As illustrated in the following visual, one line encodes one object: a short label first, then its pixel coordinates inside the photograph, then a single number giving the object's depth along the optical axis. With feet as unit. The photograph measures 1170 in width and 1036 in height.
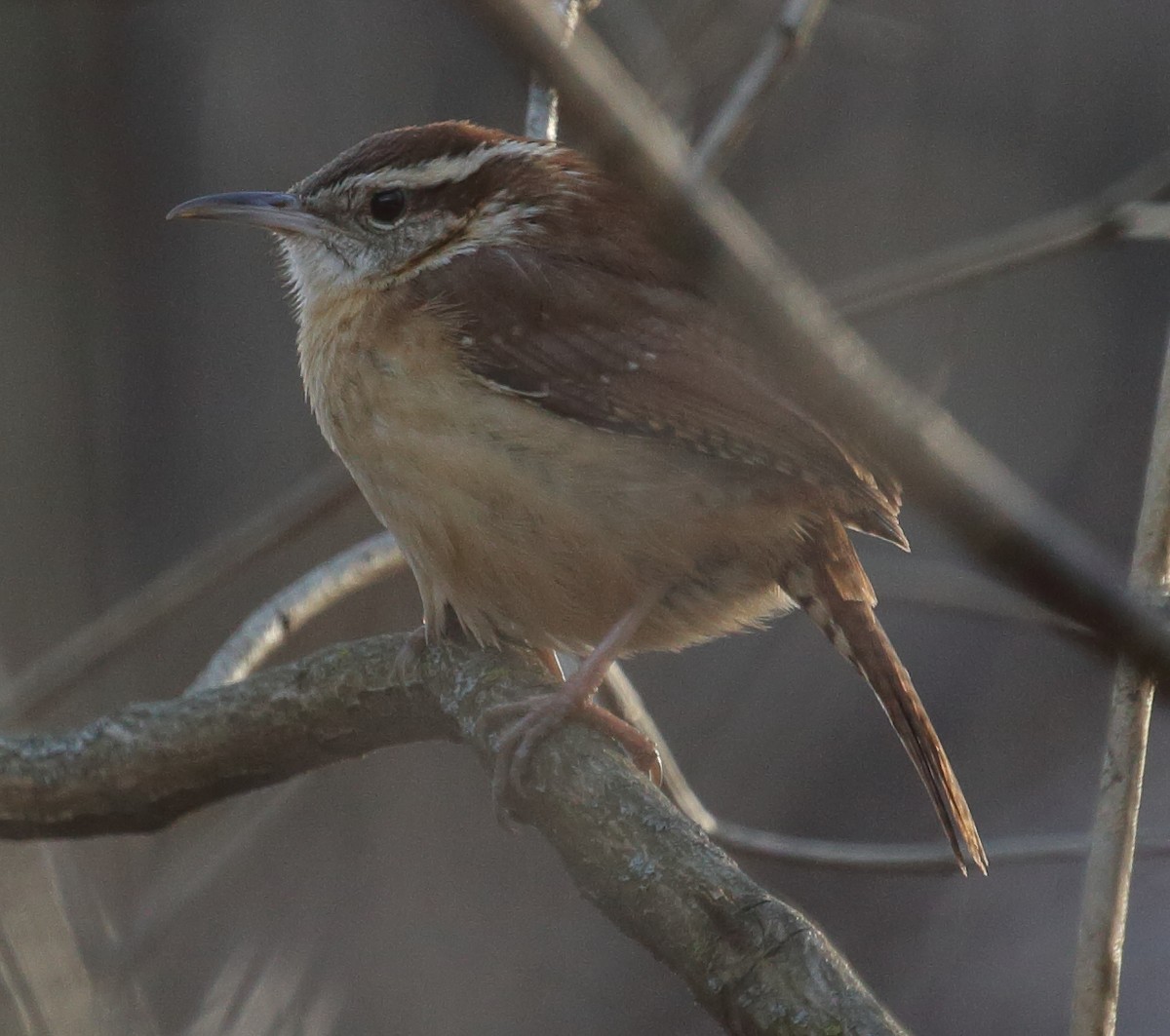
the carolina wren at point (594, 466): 18.93
